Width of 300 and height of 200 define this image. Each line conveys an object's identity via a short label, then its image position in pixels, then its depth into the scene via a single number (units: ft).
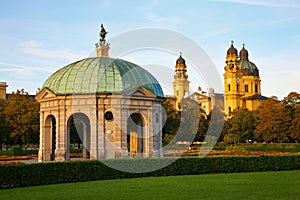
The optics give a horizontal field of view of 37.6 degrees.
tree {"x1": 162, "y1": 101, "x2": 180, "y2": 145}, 215.51
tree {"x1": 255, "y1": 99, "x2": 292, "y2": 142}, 231.09
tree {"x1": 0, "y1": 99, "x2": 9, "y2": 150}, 183.62
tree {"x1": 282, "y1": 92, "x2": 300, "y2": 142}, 223.10
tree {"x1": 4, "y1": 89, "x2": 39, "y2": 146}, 177.27
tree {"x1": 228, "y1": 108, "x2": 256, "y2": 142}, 276.41
